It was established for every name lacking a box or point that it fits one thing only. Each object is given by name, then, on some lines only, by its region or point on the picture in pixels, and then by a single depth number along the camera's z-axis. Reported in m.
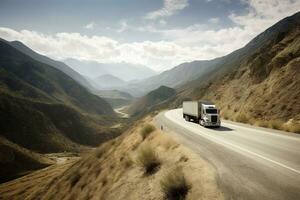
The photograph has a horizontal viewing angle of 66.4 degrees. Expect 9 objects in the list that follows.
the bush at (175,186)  7.58
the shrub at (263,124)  21.45
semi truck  22.58
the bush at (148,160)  10.97
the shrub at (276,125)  20.29
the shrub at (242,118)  27.38
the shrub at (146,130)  19.40
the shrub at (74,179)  20.33
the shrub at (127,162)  13.52
